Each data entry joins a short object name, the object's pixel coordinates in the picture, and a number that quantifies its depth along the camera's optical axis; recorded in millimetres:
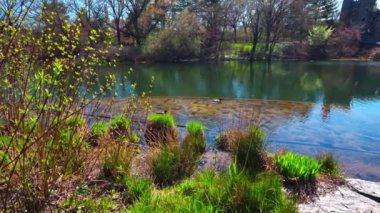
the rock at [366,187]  4230
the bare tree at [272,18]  39375
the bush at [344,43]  43281
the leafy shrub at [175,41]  35688
